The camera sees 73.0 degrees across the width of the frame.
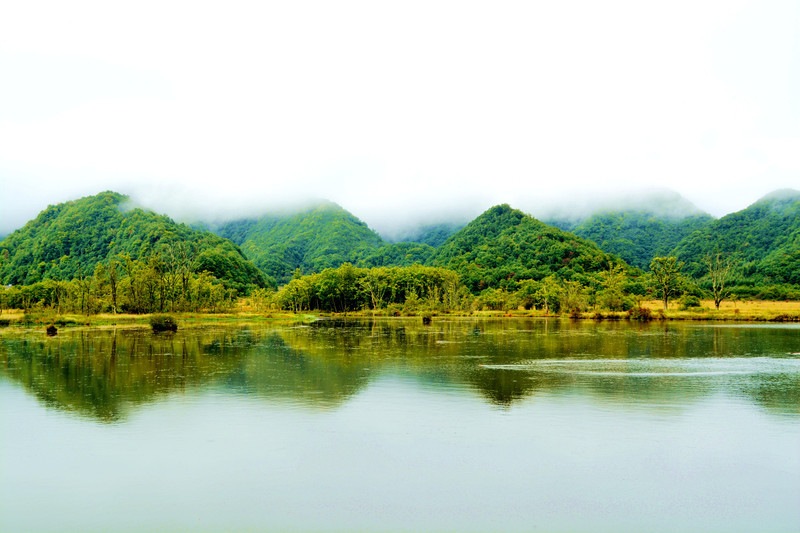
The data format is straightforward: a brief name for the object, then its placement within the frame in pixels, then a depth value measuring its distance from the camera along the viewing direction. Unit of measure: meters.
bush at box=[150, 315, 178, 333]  47.32
